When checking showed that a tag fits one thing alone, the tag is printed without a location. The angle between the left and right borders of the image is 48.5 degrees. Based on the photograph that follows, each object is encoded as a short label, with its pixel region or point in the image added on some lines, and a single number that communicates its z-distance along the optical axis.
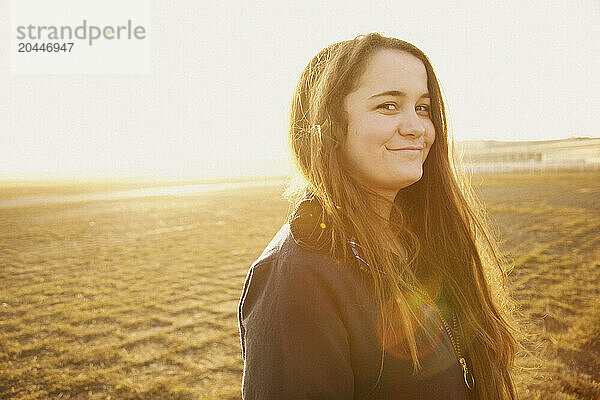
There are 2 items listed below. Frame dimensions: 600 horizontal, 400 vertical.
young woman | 0.76
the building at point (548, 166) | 41.48
